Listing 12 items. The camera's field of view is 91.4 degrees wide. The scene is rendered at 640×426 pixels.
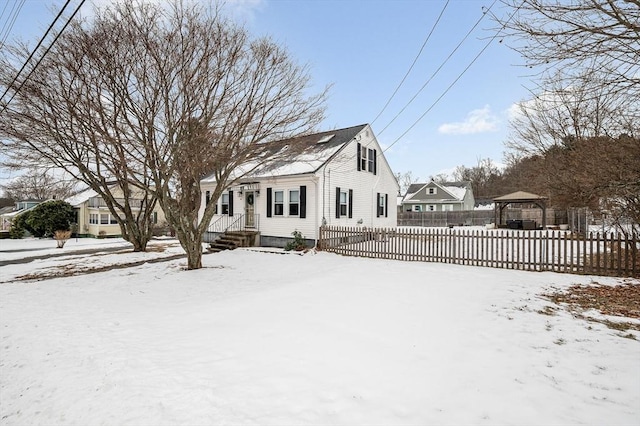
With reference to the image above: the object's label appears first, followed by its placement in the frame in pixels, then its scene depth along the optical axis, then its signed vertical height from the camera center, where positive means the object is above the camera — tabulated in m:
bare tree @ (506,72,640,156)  5.73 +4.76
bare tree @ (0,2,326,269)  8.75 +3.88
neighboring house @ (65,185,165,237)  30.05 +0.32
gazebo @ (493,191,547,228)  23.23 +1.75
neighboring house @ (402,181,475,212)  43.50 +3.43
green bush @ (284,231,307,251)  14.54 -1.08
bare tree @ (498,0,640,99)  4.03 +2.54
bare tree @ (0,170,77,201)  13.00 +1.60
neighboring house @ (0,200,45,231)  35.88 +0.93
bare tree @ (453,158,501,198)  57.81 +8.79
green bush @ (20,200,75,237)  27.28 +0.18
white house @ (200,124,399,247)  14.81 +1.53
